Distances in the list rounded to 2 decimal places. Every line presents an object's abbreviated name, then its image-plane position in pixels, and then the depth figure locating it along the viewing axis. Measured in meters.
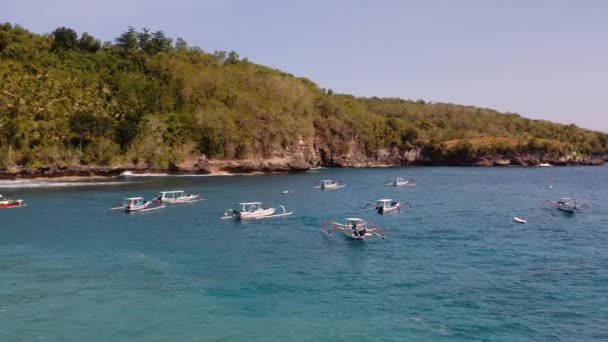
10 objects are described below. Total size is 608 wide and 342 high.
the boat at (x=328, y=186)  117.57
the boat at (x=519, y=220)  69.89
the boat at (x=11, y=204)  81.00
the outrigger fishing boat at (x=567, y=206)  78.31
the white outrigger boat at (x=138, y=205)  79.00
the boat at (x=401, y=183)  124.61
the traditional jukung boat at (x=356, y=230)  57.72
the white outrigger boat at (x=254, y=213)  72.81
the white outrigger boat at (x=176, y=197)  90.69
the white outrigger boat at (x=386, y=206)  79.44
